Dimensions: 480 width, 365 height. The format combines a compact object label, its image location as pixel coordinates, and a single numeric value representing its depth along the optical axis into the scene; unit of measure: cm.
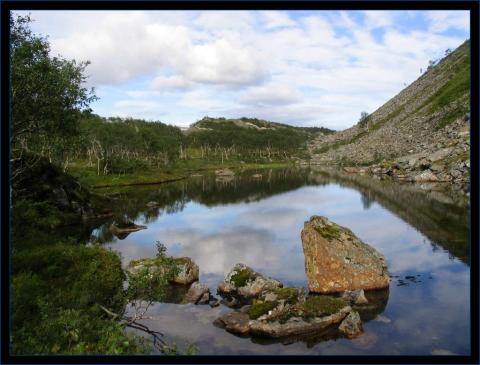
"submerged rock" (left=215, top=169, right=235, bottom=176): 15352
